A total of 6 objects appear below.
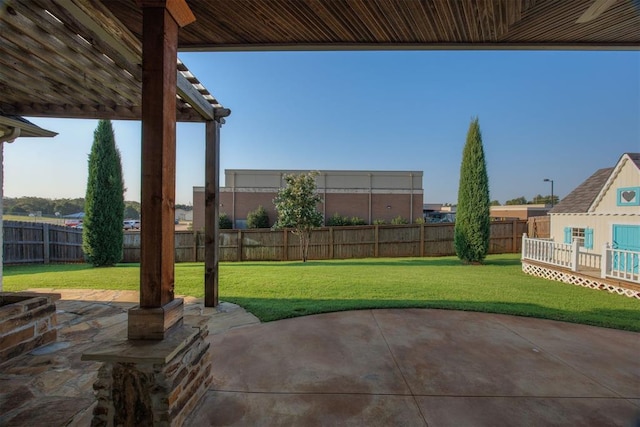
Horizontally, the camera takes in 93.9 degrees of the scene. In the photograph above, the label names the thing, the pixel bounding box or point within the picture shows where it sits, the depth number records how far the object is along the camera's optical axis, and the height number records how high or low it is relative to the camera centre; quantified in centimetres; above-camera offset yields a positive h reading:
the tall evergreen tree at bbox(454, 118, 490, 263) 1060 +39
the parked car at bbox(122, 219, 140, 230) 2861 -125
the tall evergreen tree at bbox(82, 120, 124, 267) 1021 +24
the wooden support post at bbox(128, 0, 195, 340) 192 +25
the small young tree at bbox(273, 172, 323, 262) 1220 +23
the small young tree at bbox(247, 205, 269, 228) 1953 -44
